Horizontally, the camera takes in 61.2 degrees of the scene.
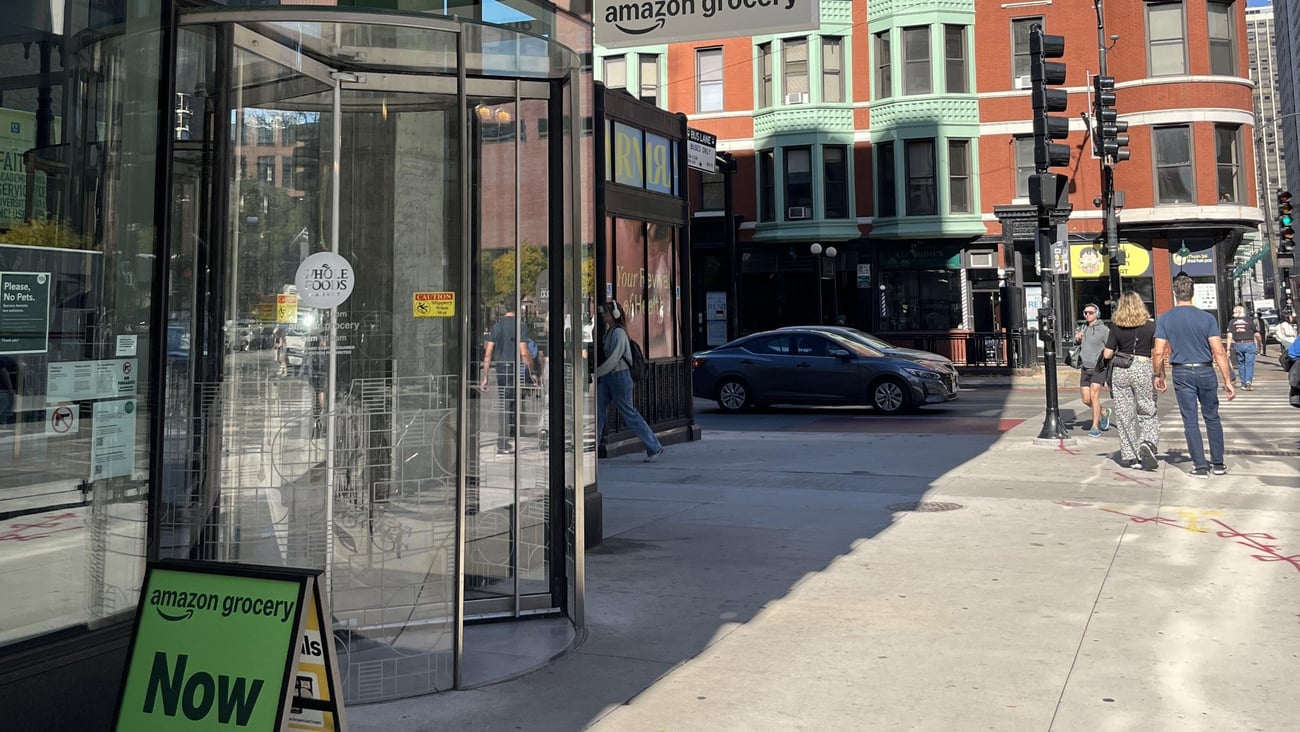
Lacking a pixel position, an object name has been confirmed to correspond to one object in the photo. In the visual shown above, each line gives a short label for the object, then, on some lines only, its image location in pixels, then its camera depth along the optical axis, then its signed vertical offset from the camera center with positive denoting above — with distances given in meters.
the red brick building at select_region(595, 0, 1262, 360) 32.22 +8.24
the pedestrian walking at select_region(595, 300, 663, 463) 12.16 +0.57
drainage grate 9.26 -0.74
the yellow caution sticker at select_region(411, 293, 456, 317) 5.26 +0.59
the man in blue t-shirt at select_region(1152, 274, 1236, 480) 10.54 +0.55
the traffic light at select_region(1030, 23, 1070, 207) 13.57 +3.72
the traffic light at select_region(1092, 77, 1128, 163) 19.27 +5.30
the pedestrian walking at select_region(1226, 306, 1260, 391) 22.73 +1.41
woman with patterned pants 11.29 +0.34
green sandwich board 3.24 -0.69
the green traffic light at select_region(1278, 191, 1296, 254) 28.29 +5.03
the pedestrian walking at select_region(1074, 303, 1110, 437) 14.21 +0.73
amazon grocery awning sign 7.53 +2.85
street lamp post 33.09 +4.98
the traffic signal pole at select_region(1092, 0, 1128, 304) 19.25 +5.36
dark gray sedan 18.66 +0.83
